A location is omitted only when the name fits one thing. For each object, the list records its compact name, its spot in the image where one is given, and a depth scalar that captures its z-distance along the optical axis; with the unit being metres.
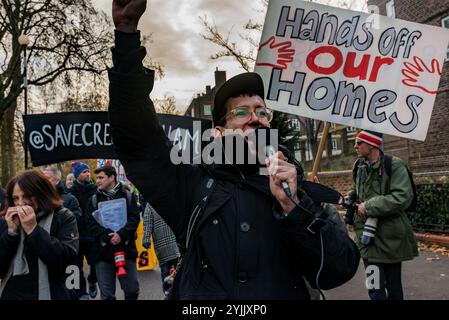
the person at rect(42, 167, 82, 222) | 5.75
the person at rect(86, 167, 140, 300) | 5.28
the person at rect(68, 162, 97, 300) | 6.33
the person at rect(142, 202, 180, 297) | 5.23
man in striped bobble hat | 3.91
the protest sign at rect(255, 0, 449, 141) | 4.27
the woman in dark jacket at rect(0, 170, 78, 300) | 2.86
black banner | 5.44
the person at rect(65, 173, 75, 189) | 9.47
